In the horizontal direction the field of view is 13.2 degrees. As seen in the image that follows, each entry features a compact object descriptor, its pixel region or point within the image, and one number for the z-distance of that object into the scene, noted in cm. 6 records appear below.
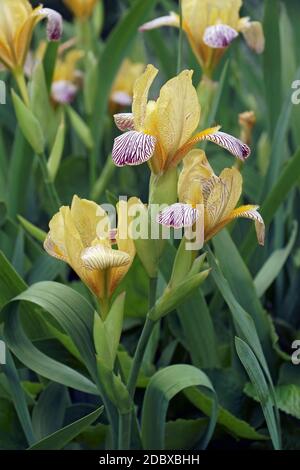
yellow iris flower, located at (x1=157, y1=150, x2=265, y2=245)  66
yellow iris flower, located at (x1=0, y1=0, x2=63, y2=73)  80
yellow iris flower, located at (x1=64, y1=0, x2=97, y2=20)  115
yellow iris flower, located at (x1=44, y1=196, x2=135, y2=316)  67
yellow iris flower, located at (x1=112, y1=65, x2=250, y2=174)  65
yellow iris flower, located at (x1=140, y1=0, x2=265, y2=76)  81
